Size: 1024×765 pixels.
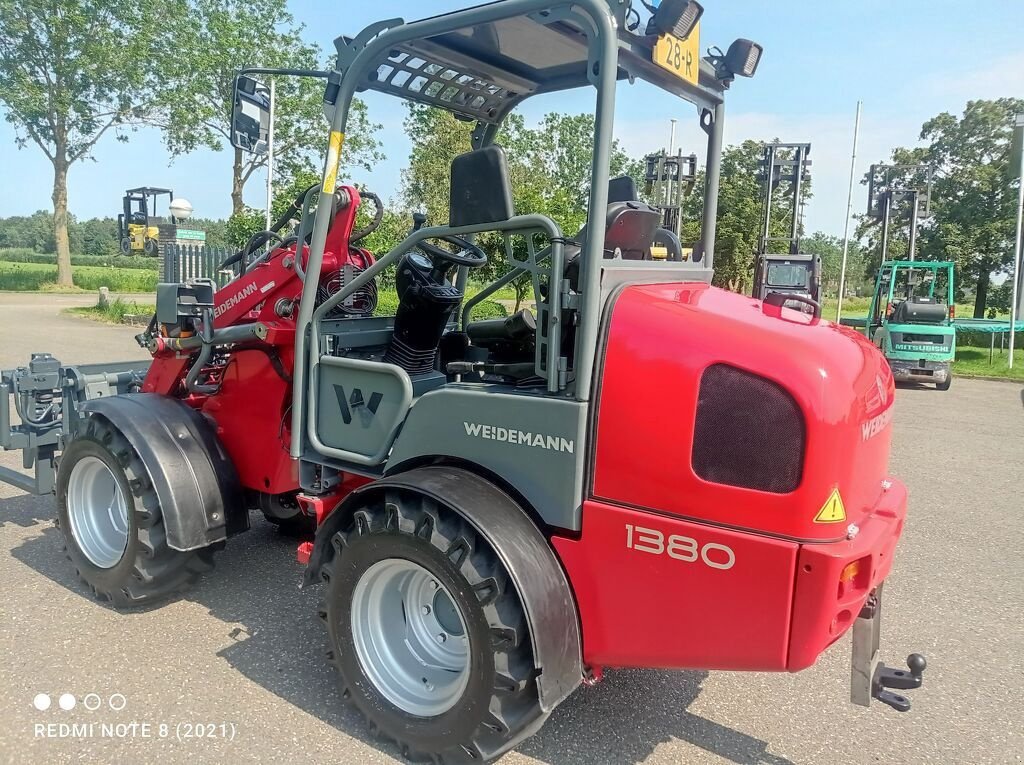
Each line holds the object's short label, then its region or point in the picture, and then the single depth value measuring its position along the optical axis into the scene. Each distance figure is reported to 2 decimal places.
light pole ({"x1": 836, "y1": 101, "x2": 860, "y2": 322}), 17.64
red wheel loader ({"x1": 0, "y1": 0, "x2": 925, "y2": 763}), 2.27
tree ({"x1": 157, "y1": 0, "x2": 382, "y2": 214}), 24.55
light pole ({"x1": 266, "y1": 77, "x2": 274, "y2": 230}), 10.66
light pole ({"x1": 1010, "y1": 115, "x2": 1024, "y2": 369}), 14.80
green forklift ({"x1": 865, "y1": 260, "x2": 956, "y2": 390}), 13.35
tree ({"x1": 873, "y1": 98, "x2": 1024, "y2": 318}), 25.02
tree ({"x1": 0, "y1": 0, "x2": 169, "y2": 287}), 25.50
